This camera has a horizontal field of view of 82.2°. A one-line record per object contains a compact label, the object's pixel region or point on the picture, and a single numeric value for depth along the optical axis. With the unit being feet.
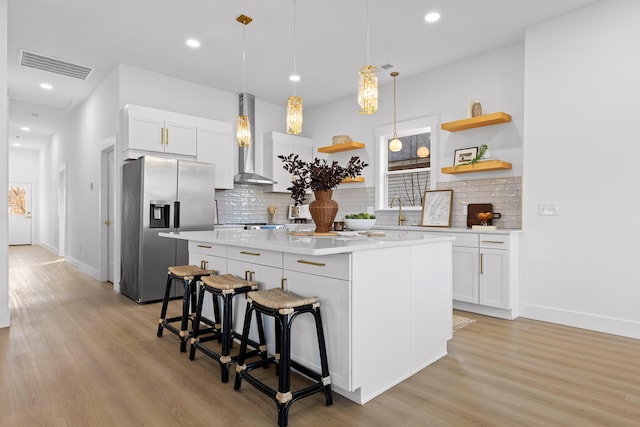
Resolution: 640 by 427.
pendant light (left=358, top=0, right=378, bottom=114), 8.54
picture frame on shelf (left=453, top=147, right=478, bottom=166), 15.04
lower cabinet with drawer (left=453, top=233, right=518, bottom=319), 12.25
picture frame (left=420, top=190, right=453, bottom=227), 15.85
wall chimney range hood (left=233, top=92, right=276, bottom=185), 19.68
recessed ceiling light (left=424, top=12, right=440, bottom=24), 12.12
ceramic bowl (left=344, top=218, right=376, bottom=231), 9.84
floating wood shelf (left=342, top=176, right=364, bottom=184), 19.34
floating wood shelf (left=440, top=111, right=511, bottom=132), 13.70
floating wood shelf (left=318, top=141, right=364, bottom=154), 19.29
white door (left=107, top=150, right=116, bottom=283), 18.07
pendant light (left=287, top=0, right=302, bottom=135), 10.26
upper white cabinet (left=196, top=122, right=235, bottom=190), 17.42
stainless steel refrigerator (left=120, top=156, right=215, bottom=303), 14.35
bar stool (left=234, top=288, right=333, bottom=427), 6.14
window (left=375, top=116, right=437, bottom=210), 17.12
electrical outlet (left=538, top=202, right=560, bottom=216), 12.00
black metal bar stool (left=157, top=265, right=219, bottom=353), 9.29
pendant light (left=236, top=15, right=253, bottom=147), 11.68
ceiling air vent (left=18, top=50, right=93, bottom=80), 15.81
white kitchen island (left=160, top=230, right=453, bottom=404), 6.51
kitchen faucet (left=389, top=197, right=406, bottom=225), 17.75
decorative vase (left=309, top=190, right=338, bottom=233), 9.27
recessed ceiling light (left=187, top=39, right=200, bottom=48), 14.04
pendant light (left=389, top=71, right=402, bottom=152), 16.20
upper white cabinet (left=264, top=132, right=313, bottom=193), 21.06
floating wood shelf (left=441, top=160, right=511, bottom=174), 13.75
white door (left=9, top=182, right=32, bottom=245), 36.94
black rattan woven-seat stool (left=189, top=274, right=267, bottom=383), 7.64
